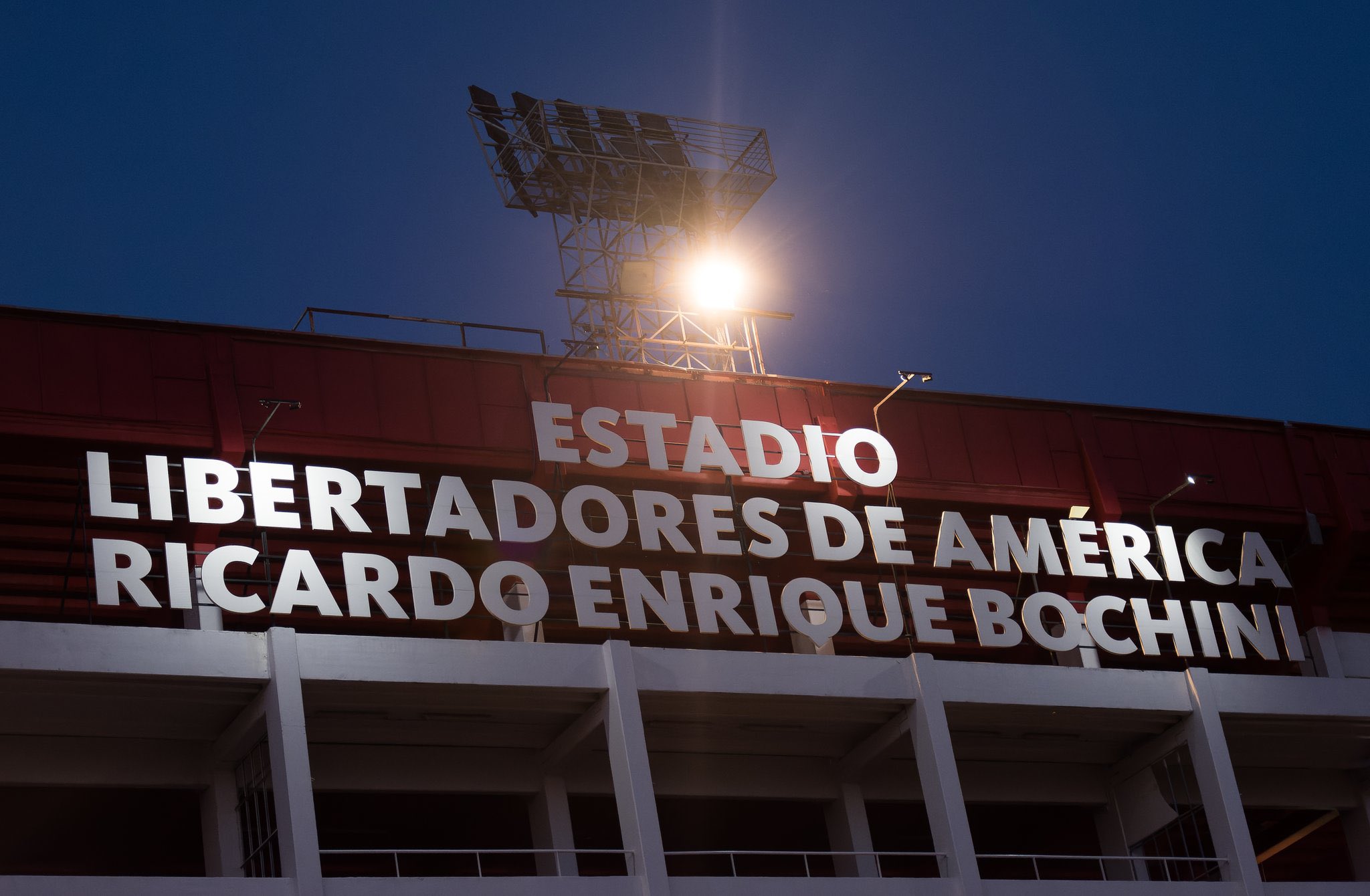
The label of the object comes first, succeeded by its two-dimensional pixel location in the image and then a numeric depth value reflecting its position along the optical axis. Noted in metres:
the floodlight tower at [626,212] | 49.69
